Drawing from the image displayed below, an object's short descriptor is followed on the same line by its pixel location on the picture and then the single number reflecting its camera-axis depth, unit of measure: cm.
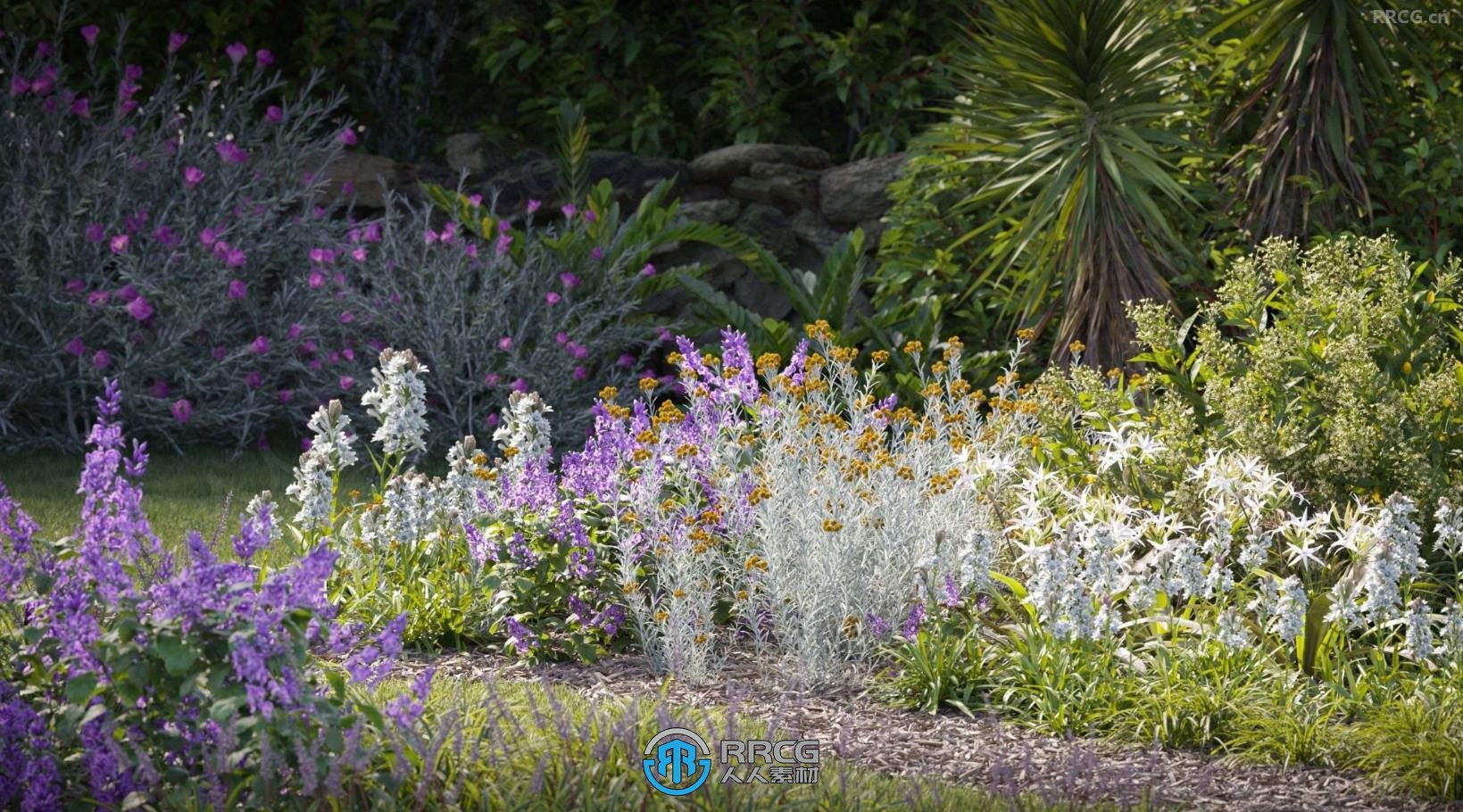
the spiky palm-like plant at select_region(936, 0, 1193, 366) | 725
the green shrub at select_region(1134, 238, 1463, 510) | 448
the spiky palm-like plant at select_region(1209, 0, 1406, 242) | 735
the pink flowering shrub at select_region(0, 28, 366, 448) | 748
